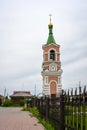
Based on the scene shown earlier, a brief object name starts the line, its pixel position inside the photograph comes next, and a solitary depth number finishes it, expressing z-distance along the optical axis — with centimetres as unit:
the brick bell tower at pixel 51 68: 2303
